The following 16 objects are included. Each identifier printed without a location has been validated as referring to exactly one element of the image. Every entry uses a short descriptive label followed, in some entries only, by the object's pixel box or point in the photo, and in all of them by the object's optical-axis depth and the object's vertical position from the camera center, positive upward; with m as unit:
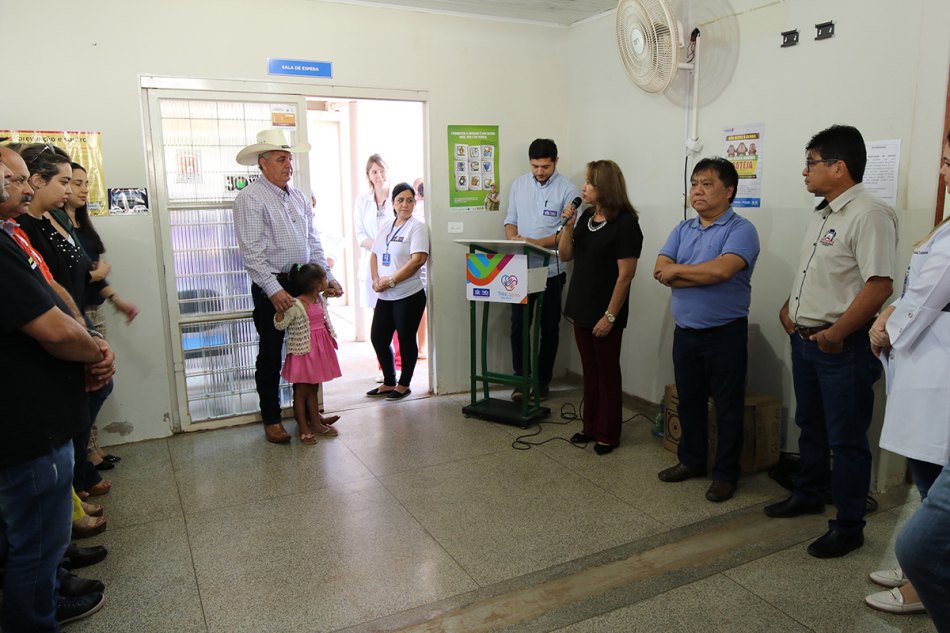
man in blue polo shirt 3.08 -0.47
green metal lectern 4.13 -0.56
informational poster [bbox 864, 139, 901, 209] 3.03 +0.13
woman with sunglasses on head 2.57 -0.13
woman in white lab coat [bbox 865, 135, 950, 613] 1.86 -0.48
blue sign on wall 4.15 +0.86
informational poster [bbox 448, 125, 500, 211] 4.81 +0.26
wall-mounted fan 3.57 +0.87
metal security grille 4.06 -0.23
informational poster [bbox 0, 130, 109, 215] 3.65 +0.31
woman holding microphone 3.55 -0.44
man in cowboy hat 3.84 -0.20
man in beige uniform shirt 2.59 -0.41
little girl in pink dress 3.92 -0.80
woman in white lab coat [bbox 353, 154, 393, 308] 5.44 -0.02
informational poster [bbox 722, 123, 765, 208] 3.66 +0.24
